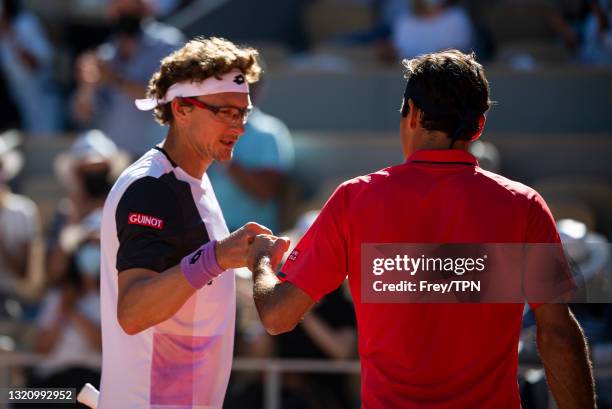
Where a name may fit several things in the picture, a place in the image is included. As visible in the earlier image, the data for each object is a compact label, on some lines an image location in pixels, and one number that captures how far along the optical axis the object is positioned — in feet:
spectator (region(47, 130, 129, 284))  45.44
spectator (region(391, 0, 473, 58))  53.42
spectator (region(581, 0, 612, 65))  51.78
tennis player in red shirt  19.70
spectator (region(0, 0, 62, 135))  60.64
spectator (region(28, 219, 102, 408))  41.55
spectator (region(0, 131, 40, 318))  47.21
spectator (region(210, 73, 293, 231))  46.75
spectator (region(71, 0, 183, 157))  49.80
